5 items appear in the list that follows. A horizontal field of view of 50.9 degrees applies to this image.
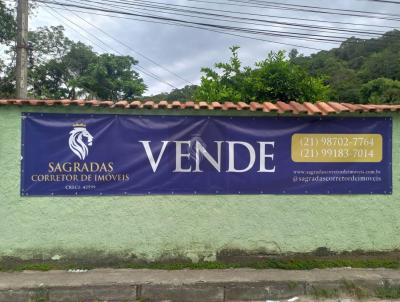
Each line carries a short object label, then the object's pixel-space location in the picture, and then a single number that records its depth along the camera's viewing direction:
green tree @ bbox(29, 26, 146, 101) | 32.00
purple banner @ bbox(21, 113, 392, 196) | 5.54
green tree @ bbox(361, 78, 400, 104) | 33.50
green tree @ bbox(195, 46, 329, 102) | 8.47
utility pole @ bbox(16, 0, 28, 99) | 10.59
